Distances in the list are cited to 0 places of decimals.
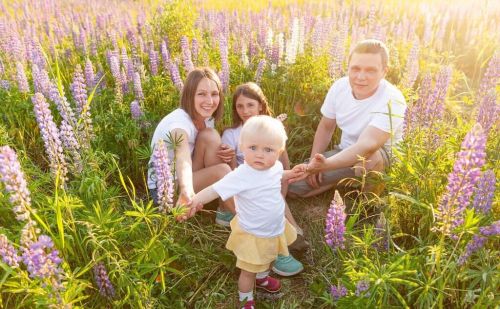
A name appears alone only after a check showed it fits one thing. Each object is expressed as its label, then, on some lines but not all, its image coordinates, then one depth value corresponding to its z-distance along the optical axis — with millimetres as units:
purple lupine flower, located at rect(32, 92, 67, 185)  2227
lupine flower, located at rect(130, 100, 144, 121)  3834
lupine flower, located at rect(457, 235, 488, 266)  1972
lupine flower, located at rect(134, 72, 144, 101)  3963
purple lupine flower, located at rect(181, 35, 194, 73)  4180
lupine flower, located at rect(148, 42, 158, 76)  4656
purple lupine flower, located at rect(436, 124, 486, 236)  1603
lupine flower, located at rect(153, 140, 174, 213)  2250
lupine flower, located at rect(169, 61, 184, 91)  4184
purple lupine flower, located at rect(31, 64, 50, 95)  3639
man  3369
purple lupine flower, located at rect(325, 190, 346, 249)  2223
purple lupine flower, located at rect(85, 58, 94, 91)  4023
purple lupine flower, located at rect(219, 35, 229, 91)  4316
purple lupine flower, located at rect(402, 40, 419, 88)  4070
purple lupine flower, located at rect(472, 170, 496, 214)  1943
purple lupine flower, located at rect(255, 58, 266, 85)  4371
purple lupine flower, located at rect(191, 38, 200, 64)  4684
